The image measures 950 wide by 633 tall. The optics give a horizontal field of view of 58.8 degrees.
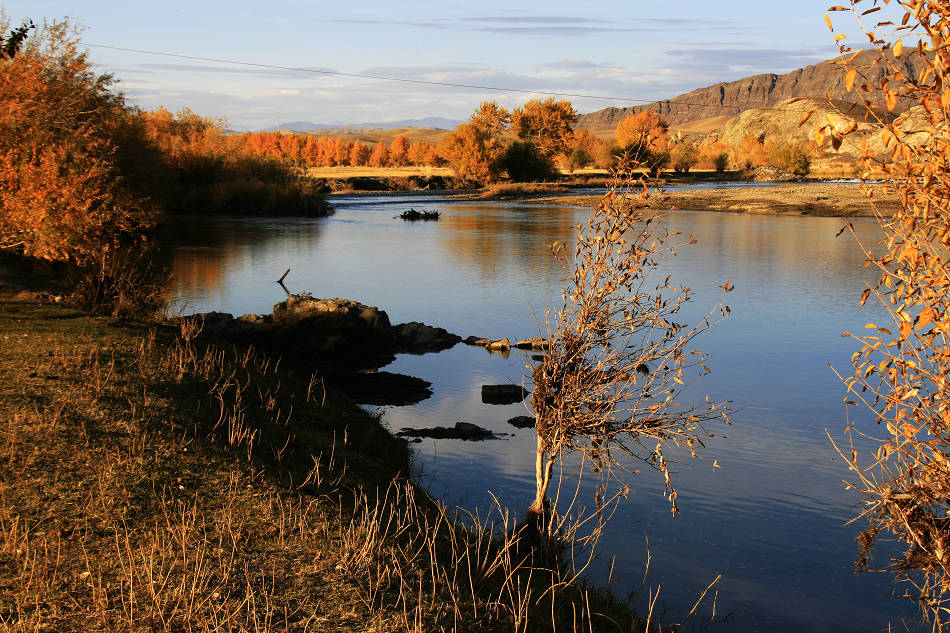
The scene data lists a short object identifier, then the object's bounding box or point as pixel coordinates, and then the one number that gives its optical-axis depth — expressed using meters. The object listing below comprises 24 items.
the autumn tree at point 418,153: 161.20
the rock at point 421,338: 20.12
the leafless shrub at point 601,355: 8.71
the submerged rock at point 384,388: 15.98
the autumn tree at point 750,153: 141.50
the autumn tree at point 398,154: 180.50
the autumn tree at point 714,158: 140.38
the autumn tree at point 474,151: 95.44
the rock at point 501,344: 19.97
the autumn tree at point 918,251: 5.11
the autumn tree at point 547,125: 128.25
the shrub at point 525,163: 98.44
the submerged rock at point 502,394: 15.83
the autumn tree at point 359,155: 181.75
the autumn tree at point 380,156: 179.38
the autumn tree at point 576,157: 132.12
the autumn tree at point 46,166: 17.55
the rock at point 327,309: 19.67
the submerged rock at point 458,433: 13.48
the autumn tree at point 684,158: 125.31
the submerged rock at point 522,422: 14.20
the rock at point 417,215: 57.16
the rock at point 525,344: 19.48
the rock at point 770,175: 113.44
